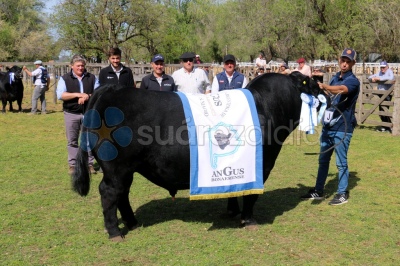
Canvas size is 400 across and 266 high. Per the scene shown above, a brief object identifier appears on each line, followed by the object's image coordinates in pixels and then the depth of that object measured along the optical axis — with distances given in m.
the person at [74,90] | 7.13
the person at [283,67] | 17.47
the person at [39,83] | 16.05
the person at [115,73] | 7.27
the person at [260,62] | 25.68
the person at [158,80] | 6.89
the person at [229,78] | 7.25
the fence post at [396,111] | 11.99
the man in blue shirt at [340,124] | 5.86
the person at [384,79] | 12.98
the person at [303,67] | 15.28
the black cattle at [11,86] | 16.48
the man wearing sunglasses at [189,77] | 7.23
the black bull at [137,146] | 4.75
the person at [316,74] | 6.21
